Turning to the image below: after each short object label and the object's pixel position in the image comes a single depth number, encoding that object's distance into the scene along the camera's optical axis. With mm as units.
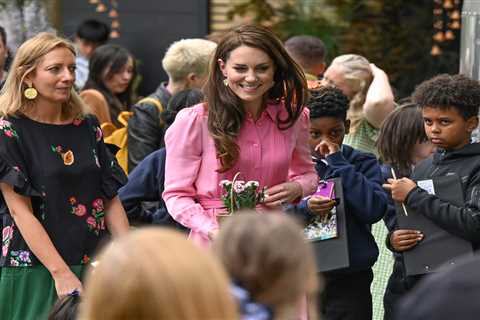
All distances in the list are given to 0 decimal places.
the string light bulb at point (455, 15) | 17182
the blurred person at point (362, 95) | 11673
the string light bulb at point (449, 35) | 17301
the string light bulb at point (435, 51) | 17313
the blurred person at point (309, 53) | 13200
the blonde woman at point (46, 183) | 8305
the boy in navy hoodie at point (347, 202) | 8895
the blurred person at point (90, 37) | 17671
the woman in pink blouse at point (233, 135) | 7864
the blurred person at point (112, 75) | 14511
